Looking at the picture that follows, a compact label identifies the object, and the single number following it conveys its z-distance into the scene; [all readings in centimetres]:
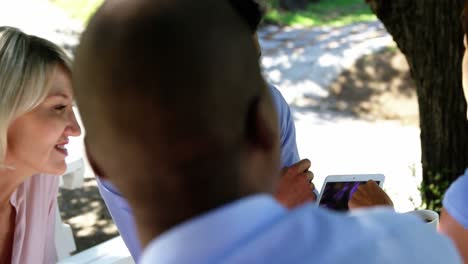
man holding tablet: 83
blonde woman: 231
